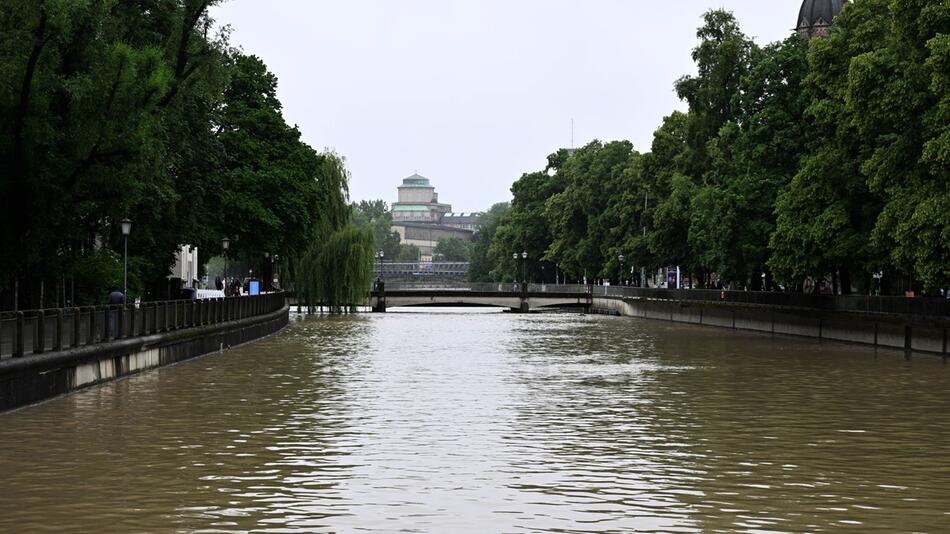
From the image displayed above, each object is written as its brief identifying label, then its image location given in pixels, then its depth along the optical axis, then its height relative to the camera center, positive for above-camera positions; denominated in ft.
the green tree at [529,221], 518.37 +24.71
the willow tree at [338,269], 316.60 +4.46
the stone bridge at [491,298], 433.89 -1.72
